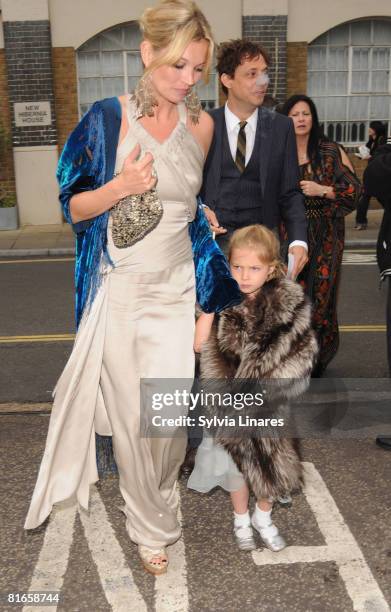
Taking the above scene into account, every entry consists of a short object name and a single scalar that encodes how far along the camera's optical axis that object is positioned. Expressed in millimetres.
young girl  3061
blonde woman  2803
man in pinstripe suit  3820
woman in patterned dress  4879
